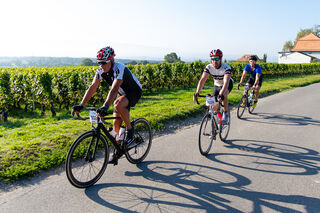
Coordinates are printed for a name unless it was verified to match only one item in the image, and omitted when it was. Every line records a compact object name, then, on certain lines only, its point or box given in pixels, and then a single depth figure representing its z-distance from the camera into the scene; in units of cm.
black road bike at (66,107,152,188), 361
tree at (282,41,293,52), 10438
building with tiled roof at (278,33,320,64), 7469
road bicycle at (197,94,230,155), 504
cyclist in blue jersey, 878
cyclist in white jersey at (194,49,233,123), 538
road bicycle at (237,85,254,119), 877
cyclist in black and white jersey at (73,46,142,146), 376
